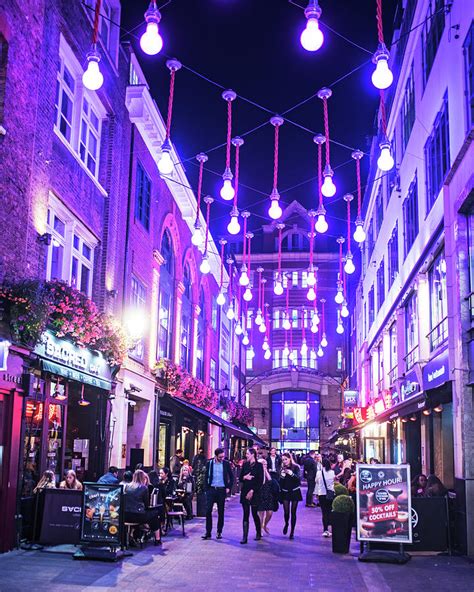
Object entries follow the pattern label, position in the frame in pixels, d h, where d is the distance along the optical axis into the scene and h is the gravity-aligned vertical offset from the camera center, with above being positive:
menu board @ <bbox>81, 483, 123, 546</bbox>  11.55 -1.12
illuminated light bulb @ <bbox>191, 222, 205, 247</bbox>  16.73 +4.84
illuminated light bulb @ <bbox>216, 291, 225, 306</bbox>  23.23 +4.63
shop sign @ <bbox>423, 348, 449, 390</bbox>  15.00 +1.71
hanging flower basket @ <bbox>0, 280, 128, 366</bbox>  11.48 +2.30
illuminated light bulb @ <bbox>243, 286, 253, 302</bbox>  22.53 +4.66
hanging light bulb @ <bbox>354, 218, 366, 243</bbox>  16.27 +4.73
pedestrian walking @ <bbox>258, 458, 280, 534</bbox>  15.83 -1.04
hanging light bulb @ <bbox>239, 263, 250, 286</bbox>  20.94 +4.79
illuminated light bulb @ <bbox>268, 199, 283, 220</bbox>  13.90 +4.46
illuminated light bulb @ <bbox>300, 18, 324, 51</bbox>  8.48 +4.74
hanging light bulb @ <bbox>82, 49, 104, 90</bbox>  8.93 +4.45
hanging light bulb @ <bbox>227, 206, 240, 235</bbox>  14.77 +4.43
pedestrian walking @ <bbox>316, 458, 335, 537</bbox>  16.42 -0.98
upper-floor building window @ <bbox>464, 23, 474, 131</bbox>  13.82 +7.21
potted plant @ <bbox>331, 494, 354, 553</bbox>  13.24 -1.38
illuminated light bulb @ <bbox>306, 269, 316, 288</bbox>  21.38 +4.92
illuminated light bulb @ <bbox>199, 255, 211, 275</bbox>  17.98 +4.38
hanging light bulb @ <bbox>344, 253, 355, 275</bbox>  19.35 +4.82
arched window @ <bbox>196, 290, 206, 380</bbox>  37.15 +5.40
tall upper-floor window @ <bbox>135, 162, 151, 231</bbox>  22.59 +7.87
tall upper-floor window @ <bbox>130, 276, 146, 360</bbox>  21.98 +4.41
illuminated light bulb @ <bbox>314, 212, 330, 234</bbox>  14.68 +4.44
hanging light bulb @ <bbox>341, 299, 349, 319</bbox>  28.05 +5.28
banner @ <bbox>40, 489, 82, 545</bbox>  12.48 -1.30
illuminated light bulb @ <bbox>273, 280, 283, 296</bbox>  21.72 +4.71
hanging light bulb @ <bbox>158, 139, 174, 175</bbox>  12.22 +4.67
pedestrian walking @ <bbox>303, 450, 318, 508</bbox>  23.73 -0.98
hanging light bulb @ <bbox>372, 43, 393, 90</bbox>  8.96 +4.57
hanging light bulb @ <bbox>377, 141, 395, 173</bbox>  11.37 +4.49
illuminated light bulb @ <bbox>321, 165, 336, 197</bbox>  12.70 +4.51
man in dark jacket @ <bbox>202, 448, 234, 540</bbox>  15.03 -0.80
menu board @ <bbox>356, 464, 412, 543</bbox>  12.30 -0.93
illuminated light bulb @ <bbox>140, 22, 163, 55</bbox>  8.77 +4.80
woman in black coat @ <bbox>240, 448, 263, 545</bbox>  15.09 -0.80
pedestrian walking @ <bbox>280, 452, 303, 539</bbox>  15.90 -0.92
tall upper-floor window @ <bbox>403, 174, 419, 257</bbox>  21.27 +7.02
